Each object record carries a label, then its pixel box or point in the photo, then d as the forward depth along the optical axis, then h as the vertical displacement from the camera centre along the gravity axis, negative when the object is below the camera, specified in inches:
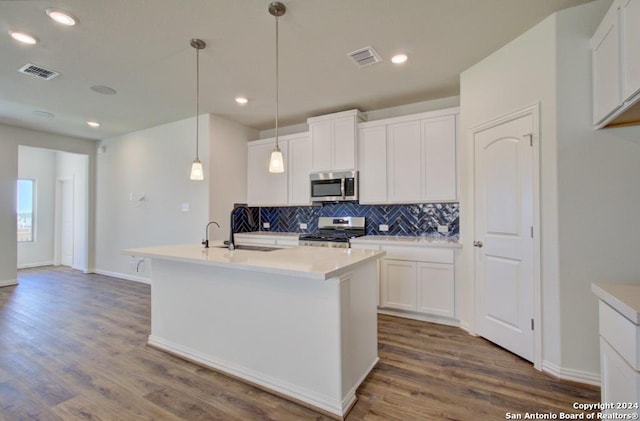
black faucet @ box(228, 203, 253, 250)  99.1 -10.3
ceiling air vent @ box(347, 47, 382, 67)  105.4 +57.4
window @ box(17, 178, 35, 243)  259.4 +2.9
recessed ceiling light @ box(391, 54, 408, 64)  109.0 +57.6
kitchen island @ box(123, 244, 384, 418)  71.3 -29.0
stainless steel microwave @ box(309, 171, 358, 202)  156.6 +14.7
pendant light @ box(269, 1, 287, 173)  92.4 +15.9
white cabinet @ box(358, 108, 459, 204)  135.8 +26.5
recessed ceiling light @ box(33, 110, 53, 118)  168.1 +57.3
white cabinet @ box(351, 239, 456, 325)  124.9 -30.2
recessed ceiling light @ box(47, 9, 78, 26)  83.6 +56.6
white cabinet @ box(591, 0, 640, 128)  61.9 +33.9
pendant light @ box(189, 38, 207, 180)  99.1 +56.8
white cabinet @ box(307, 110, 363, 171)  156.4 +39.6
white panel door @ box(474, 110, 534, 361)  94.6 -7.5
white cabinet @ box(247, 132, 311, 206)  176.4 +24.0
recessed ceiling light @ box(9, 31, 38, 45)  93.2 +56.4
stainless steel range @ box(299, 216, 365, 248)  149.3 -10.8
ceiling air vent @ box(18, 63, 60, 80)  115.0 +56.6
